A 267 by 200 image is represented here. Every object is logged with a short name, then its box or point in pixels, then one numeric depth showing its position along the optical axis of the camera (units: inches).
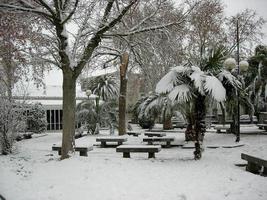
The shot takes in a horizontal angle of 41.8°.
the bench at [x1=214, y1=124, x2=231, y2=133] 766.7
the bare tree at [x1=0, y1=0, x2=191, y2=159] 422.0
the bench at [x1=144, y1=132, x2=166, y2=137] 700.8
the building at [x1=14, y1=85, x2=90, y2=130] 1131.8
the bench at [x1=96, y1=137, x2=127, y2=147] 625.6
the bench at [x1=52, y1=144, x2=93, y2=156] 478.6
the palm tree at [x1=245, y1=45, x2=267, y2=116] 740.6
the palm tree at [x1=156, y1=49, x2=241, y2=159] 399.5
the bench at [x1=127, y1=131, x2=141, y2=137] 807.2
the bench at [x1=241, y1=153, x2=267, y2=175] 344.5
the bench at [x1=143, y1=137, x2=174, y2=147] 612.0
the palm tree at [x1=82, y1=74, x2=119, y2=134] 1316.4
